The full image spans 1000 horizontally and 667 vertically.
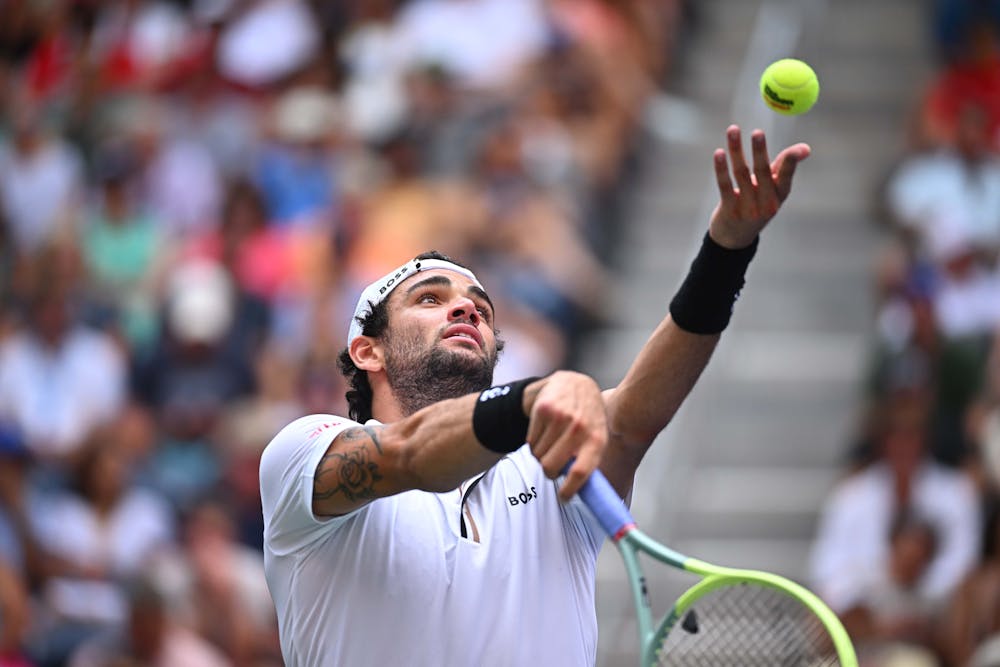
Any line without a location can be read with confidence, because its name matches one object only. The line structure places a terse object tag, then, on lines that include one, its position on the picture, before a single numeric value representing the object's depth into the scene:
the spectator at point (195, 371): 20.03
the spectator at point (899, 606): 15.77
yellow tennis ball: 9.17
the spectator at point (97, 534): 18.56
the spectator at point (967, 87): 21.72
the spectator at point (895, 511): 16.77
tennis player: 8.02
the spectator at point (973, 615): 15.26
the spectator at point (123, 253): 22.47
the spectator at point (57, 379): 20.92
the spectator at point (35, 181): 24.47
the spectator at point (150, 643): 17.28
